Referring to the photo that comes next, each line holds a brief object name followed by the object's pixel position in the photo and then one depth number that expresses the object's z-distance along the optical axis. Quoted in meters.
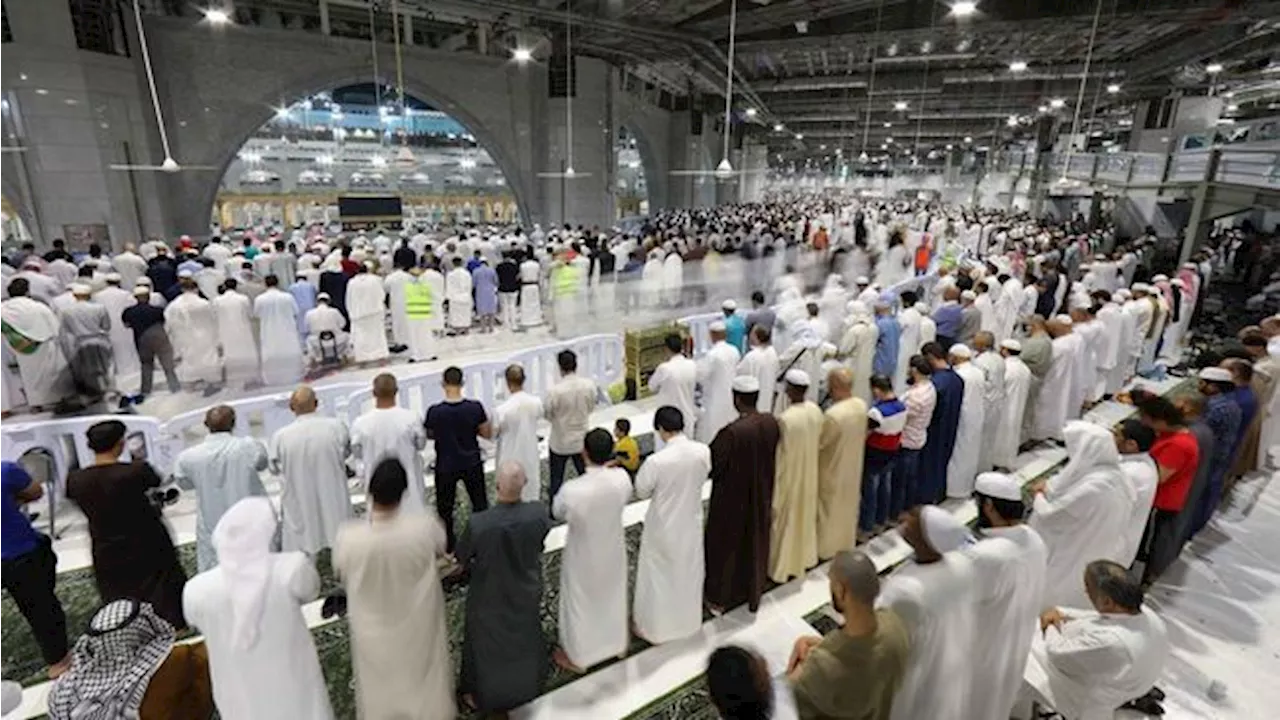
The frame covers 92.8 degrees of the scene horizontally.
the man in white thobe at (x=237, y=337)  6.65
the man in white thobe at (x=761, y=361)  5.14
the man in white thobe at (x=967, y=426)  4.50
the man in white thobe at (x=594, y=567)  2.71
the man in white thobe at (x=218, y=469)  3.12
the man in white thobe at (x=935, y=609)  2.17
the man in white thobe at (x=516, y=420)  3.81
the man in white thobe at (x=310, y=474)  3.37
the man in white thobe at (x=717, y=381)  5.24
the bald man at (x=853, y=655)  1.90
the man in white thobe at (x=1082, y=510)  3.03
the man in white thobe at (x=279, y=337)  6.70
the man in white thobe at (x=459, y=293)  8.57
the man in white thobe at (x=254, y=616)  2.02
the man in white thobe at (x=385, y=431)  3.47
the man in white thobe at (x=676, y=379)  4.84
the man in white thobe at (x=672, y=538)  2.95
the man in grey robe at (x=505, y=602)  2.46
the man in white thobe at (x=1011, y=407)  4.92
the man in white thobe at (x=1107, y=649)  2.29
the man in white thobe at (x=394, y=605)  2.25
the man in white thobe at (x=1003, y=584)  2.29
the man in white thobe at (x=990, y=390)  4.67
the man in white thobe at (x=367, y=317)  7.41
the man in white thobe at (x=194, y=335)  6.33
